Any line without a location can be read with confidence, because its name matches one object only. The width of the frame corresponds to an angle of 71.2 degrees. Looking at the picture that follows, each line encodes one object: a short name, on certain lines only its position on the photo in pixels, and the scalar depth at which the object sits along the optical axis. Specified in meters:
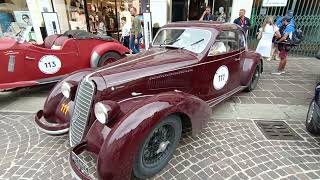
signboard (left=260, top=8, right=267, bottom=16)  9.06
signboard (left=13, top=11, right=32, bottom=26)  10.56
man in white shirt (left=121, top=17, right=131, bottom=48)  8.74
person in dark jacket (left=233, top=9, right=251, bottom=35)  7.47
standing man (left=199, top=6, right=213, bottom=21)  8.17
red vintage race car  4.62
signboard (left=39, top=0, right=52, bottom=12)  9.72
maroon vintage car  2.33
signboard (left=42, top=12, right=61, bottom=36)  8.73
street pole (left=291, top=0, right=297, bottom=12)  8.94
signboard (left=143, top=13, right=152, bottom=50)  8.27
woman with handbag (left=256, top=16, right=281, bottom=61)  7.93
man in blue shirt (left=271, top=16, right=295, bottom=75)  6.60
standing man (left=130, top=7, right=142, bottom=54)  8.70
